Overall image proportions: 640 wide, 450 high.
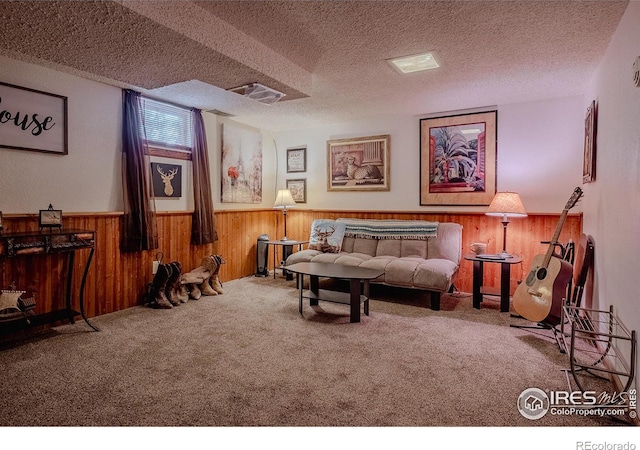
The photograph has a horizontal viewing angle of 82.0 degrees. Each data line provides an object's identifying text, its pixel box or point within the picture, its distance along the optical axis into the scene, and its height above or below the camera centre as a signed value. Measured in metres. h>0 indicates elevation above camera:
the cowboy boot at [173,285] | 3.97 -0.81
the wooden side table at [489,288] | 3.70 -0.72
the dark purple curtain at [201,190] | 4.60 +0.27
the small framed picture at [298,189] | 5.97 +0.36
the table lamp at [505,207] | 3.87 +0.05
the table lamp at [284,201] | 5.53 +0.15
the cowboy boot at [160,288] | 3.86 -0.82
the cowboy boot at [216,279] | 4.50 -0.84
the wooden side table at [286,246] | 5.28 -0.53
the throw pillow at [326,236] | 4.92 -0.34
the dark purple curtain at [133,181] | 3.82 +0.31
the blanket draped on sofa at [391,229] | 4.60 -0.23
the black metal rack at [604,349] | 1.90 -0.84
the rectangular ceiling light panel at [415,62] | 3.02 +1.27
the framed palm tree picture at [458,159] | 4.50 +0.67
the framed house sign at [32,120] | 2.98 +0.77
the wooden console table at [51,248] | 2.70 -0.29
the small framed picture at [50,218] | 3.00 -0.06
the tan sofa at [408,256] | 3.82 -0.56
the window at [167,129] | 4.13 +0.97
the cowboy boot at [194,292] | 4.19 -0.93
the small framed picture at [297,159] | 5.94 +0.84
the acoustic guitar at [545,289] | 2.75 -0.61
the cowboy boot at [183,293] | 4.07 -0.92
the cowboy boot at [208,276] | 4.39 -0.78
